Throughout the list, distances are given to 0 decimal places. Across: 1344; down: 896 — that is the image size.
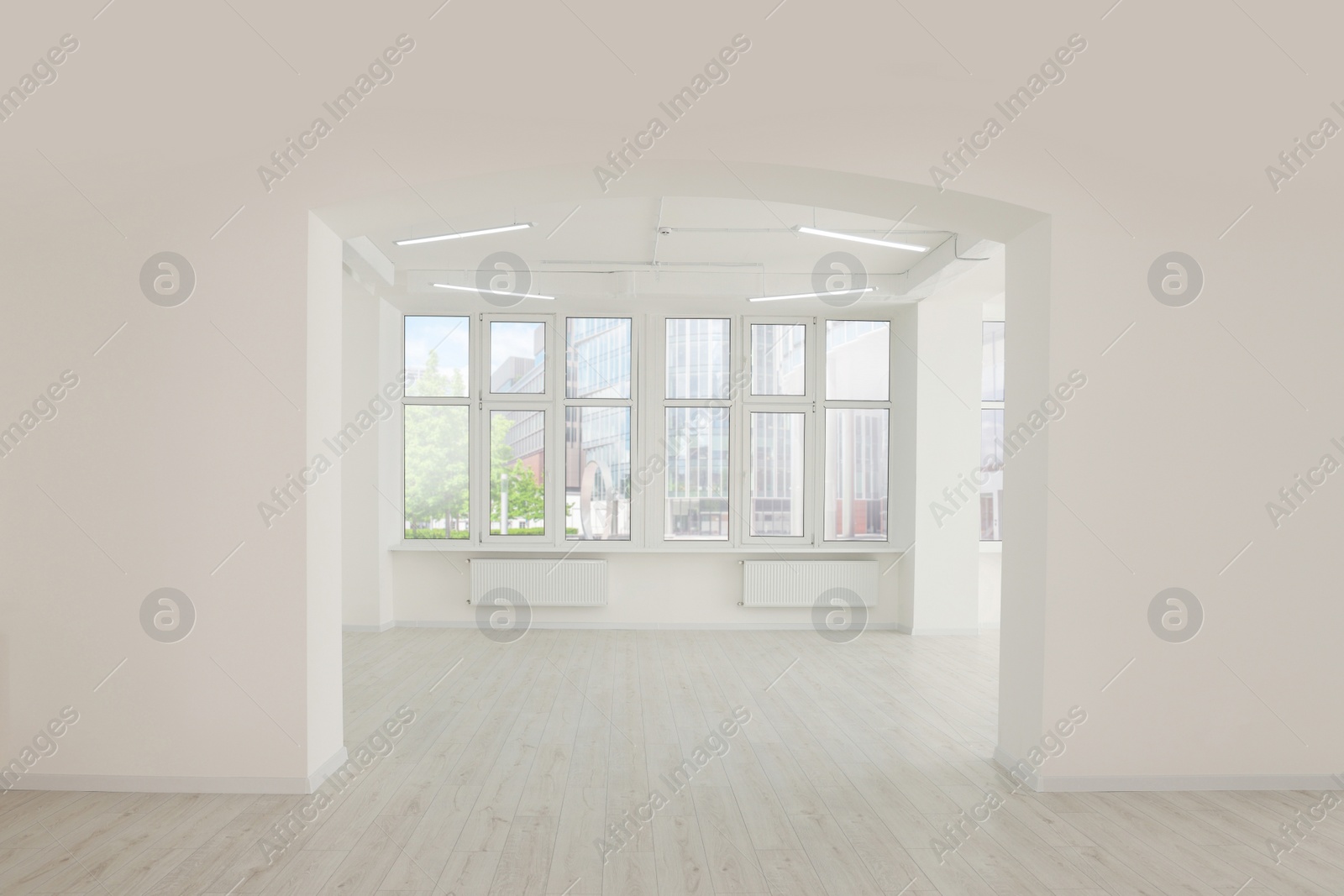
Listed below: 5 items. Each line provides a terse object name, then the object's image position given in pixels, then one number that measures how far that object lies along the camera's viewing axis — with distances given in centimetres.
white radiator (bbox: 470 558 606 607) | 889
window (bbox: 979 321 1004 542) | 958
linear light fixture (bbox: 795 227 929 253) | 609
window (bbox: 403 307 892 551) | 912
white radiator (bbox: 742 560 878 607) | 898
